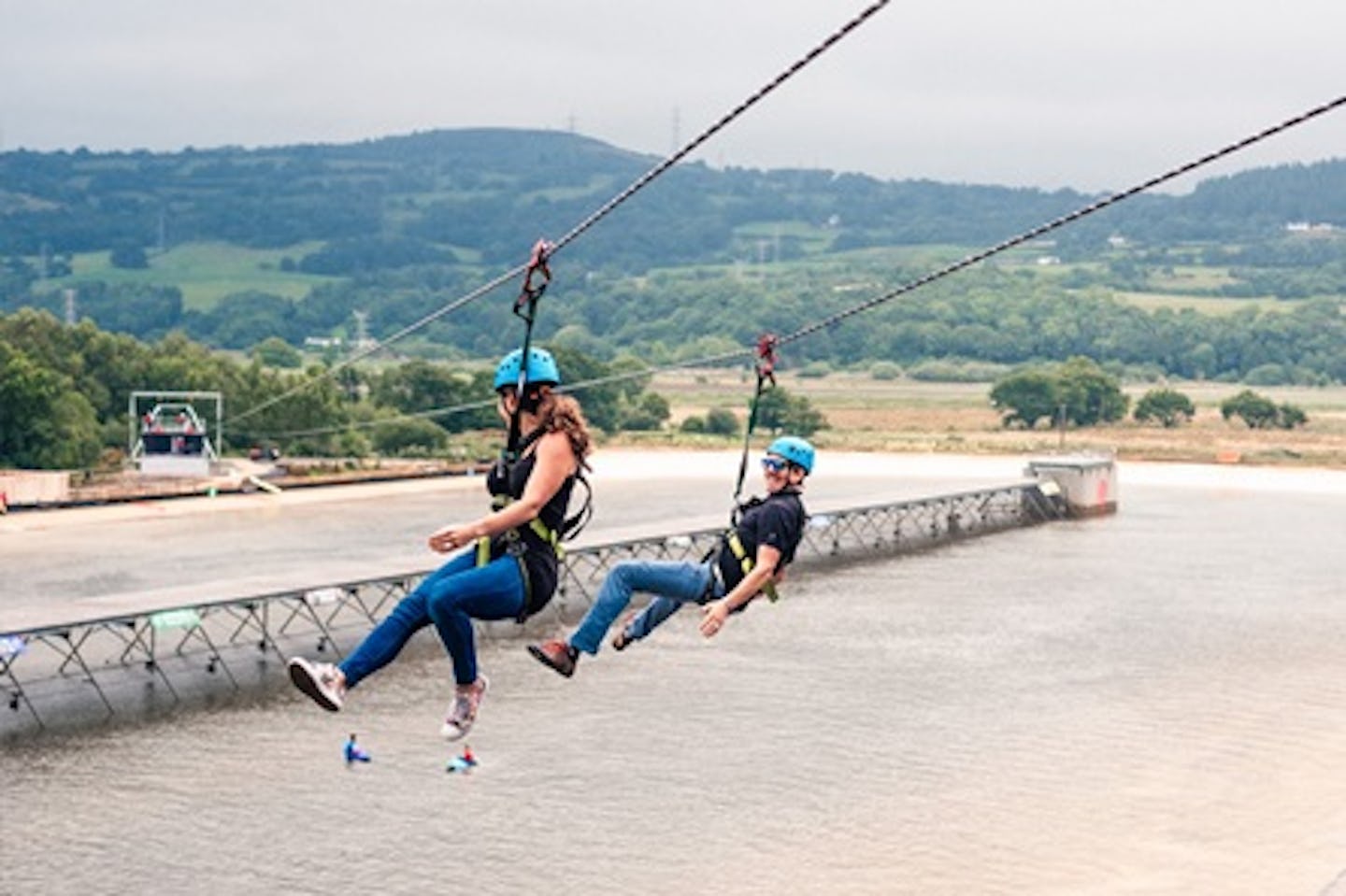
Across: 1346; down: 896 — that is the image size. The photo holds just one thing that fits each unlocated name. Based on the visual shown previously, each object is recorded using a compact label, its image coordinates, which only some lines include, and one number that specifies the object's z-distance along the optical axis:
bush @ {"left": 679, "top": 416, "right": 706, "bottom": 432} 129.25
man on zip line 14.02
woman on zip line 12.30
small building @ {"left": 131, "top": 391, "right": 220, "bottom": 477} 81.62
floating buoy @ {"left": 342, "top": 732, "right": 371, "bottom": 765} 32.25
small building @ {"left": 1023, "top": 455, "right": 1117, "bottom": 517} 82.94
